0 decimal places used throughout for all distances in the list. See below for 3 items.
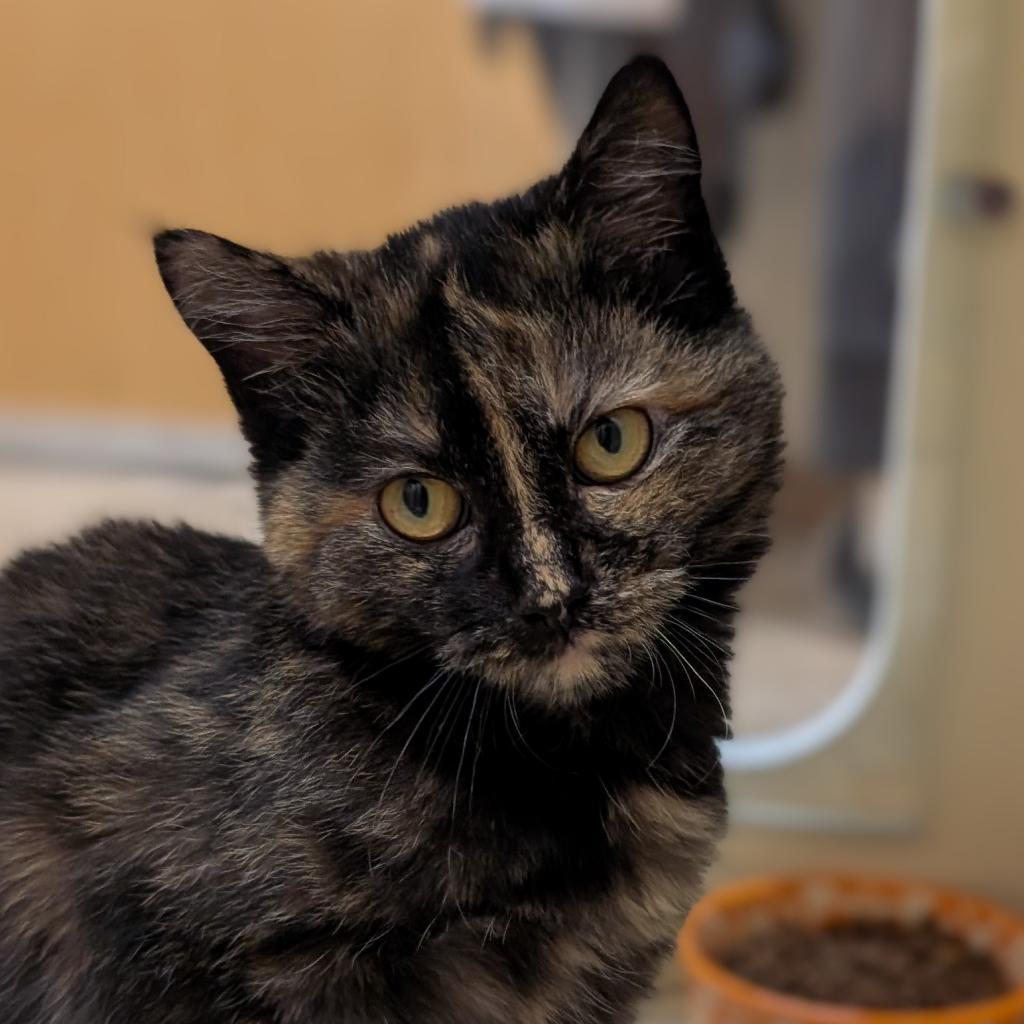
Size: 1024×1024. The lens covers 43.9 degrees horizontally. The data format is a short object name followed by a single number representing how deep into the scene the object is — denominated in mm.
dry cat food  1276
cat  583
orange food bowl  1193
